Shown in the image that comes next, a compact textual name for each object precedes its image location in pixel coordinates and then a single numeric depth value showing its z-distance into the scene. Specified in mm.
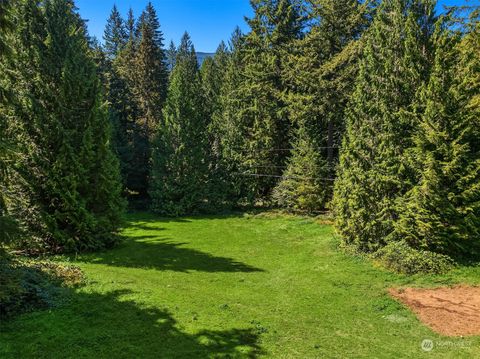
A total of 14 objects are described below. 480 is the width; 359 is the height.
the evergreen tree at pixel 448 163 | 15953
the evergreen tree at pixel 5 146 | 7492
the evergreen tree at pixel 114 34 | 62844
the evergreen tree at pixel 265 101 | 32875
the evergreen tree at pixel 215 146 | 32125
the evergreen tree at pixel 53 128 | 15961
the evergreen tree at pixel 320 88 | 27344
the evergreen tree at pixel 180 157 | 30547
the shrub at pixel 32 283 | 8539
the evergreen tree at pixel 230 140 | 33031
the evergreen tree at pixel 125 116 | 35188
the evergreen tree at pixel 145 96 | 36875
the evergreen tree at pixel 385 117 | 17391
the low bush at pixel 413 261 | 15297
